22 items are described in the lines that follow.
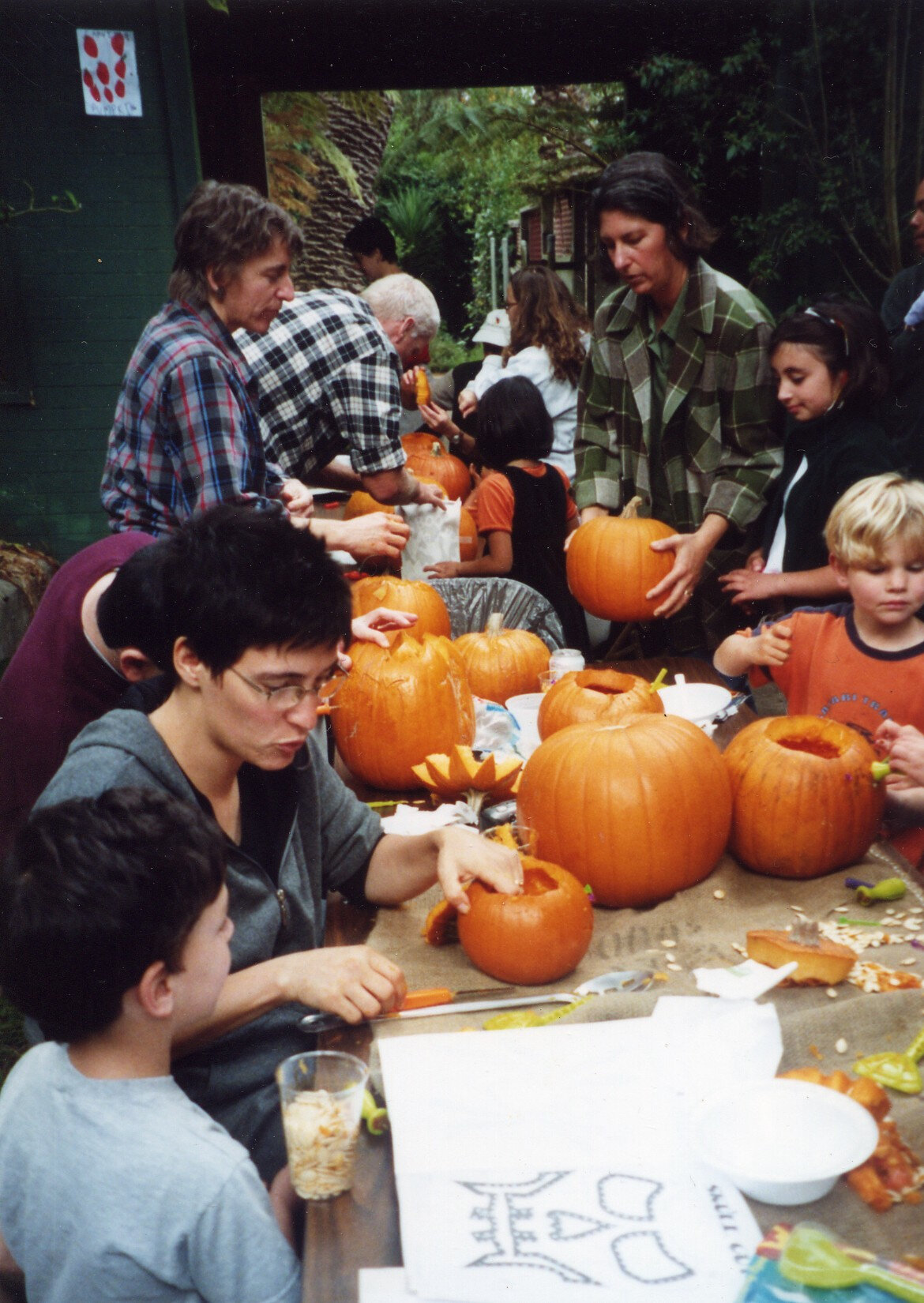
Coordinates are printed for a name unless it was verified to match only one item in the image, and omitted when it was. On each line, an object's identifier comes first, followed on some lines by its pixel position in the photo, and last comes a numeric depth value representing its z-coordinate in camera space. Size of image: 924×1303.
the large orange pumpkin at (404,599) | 3.27
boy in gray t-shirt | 1.22
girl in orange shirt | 4.67
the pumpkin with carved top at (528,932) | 1.72
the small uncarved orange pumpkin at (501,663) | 3.15
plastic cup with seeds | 1.24
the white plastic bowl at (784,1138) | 1.23
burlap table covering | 1.23
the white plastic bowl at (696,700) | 2.77
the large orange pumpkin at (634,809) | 2.03
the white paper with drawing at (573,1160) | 1.14
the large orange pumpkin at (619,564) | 3.42
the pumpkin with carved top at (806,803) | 2.07
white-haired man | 3.77
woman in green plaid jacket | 3.30
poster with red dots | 6.19
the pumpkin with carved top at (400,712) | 2.63
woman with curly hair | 5.55
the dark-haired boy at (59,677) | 2.21
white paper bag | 4.43
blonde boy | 2.50
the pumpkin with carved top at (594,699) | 2.46
